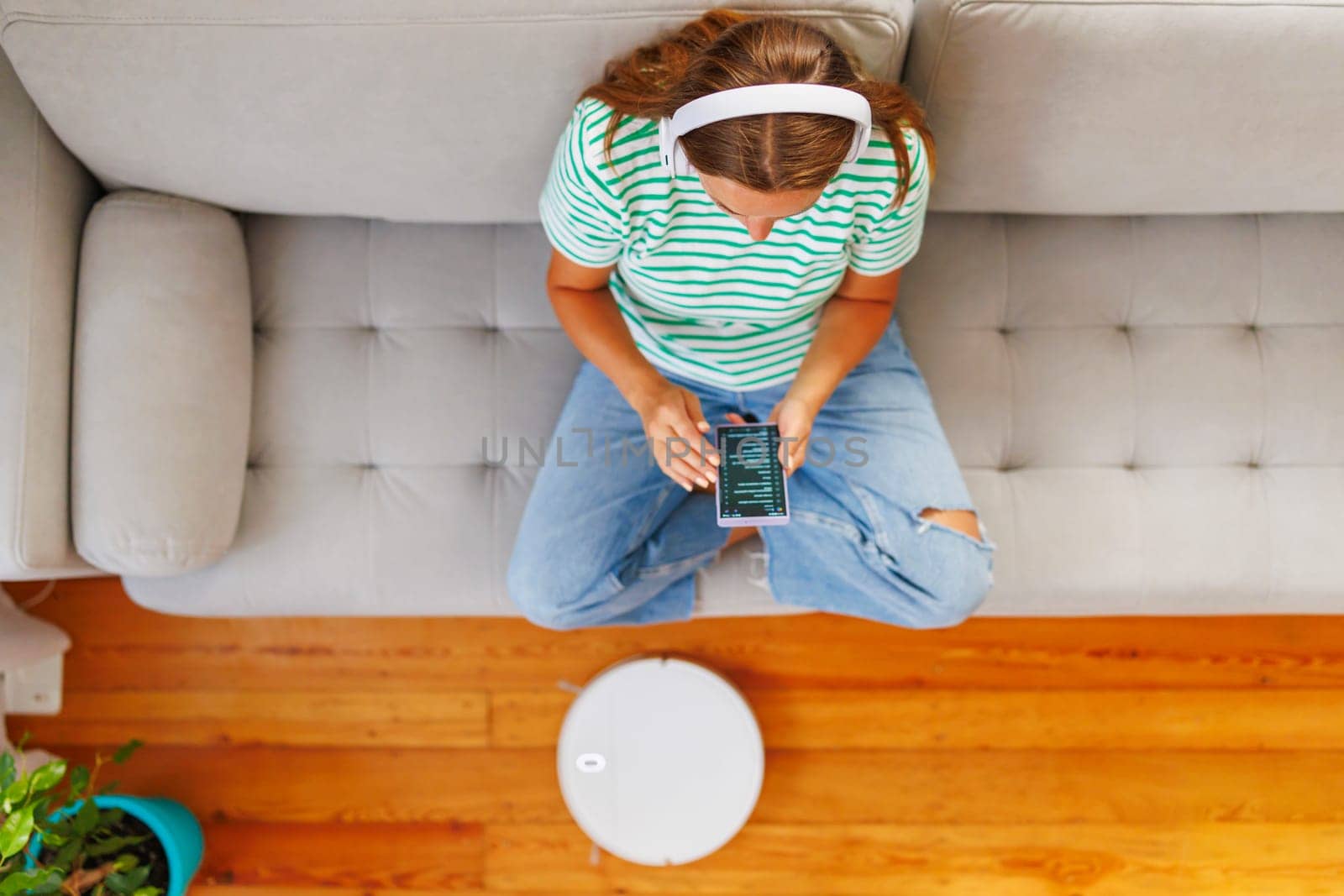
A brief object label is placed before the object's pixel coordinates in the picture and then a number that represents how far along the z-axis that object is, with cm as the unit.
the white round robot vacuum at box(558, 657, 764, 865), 130
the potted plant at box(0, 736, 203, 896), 98
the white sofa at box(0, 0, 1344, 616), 94
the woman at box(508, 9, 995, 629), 89
